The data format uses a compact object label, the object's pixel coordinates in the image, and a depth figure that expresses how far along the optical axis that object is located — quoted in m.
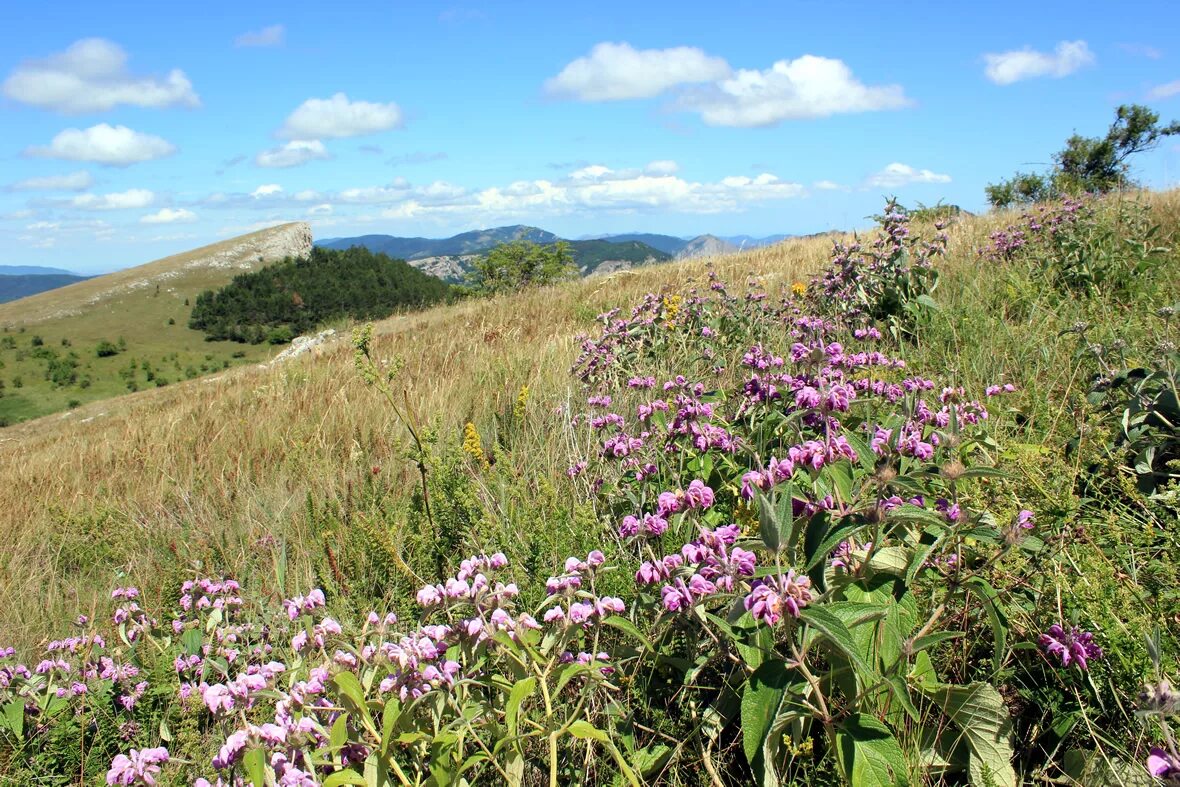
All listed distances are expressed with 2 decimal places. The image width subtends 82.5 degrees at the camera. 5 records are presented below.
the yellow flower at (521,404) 3.92
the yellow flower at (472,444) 3.30
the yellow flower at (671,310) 4.78
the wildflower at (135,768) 1.25
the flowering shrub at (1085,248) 4.45
